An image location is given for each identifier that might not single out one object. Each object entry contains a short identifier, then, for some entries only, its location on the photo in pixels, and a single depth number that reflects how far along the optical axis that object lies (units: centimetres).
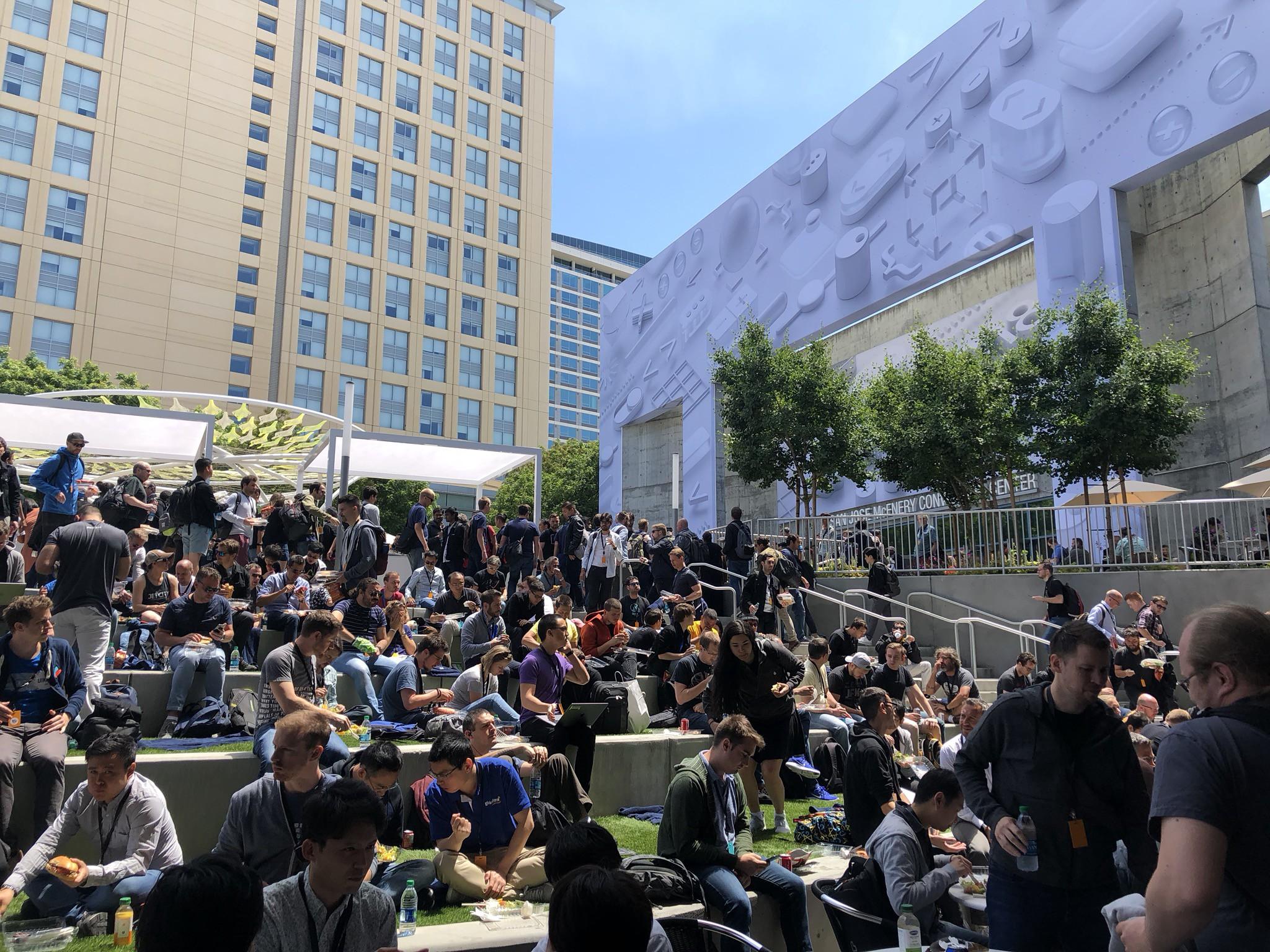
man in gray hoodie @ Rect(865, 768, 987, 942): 437
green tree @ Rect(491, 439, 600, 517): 5403
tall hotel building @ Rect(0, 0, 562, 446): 4859
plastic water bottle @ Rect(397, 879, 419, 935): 444
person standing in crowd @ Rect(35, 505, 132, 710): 727
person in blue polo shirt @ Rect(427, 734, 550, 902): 548
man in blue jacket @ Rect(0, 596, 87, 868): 560
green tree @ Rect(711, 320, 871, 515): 2388
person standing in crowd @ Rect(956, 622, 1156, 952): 339
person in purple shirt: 718
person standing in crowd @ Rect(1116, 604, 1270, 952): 211
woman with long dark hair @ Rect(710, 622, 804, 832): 745
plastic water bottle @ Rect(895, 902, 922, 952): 372
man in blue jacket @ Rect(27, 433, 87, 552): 1005
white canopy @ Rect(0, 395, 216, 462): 1452
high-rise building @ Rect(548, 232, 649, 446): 11881
